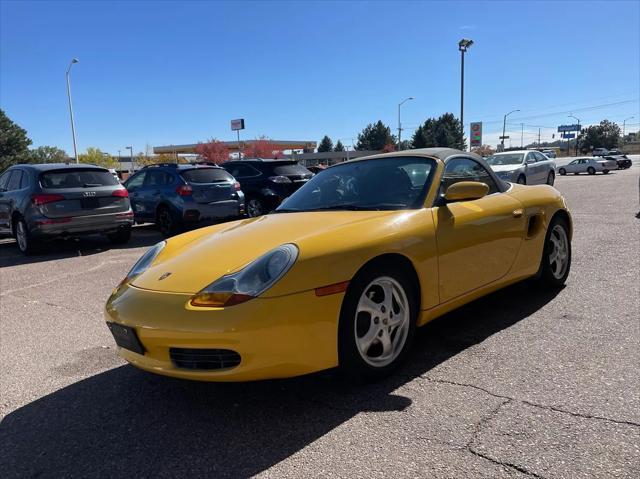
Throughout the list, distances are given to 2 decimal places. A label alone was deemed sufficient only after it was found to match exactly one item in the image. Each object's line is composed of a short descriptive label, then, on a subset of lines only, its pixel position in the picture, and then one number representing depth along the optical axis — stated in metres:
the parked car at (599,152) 67.96
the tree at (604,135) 112.81
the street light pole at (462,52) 31.66
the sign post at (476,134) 39.38
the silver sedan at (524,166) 17.03
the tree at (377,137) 102.69
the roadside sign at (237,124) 57.12
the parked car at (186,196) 10.05
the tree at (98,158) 84.31
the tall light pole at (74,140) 38.91
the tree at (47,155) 63.19
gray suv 8.28
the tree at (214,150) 80.88
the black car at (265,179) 12.13
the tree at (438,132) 76.69
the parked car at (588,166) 38.03
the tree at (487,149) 122.54
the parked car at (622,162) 43.50
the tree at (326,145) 112.43
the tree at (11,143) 55.16
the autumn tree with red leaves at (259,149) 82.62
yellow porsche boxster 2.56
